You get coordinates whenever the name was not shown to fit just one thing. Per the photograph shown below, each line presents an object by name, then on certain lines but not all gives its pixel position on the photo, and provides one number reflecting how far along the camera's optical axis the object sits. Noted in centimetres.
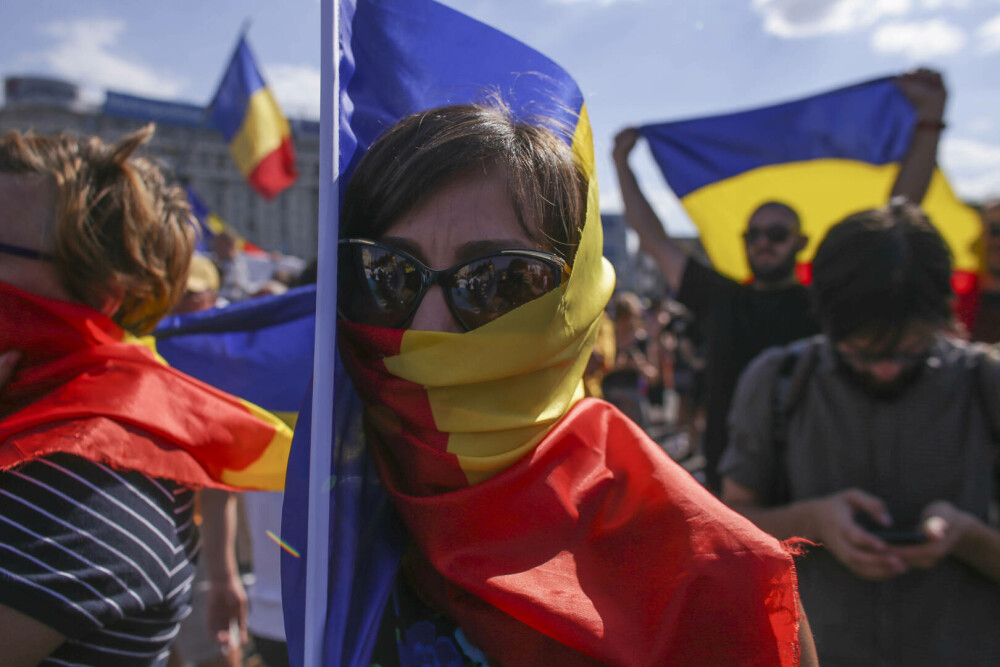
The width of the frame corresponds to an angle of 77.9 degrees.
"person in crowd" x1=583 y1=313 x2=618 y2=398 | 399
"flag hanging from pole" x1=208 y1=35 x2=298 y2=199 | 630
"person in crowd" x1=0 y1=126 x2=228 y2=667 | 94
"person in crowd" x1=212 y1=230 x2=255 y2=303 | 646
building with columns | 3731
